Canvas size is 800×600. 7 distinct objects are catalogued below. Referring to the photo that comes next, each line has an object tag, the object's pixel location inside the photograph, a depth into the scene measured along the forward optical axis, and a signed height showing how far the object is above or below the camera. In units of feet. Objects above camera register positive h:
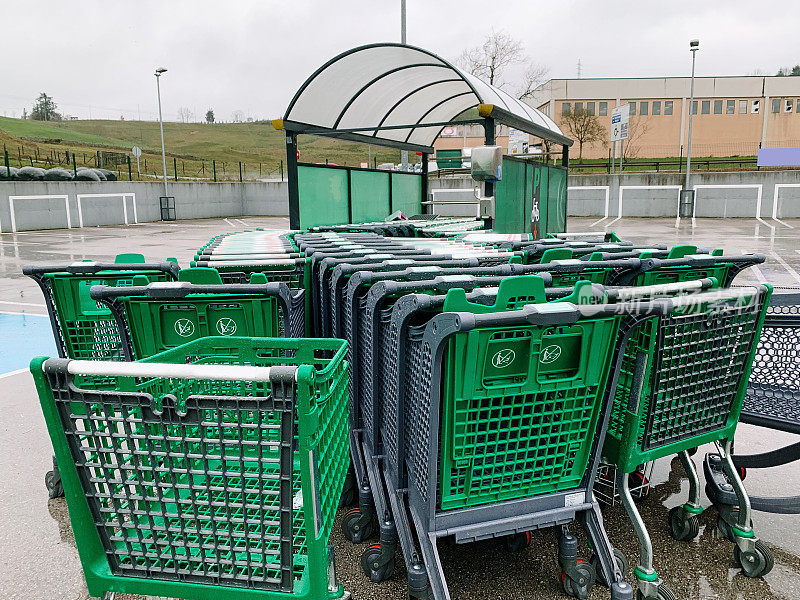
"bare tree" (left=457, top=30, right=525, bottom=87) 111.55 +23.48
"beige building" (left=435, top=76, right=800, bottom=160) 155.84 +21.24
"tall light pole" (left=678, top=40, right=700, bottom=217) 83.25 -2.04
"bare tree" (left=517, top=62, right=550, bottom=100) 121.86 +20.41
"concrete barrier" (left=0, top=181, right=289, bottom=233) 73.92 -1.11
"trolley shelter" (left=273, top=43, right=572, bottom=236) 26.76 +3.39
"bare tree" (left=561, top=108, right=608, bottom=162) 128.26 +13.84
